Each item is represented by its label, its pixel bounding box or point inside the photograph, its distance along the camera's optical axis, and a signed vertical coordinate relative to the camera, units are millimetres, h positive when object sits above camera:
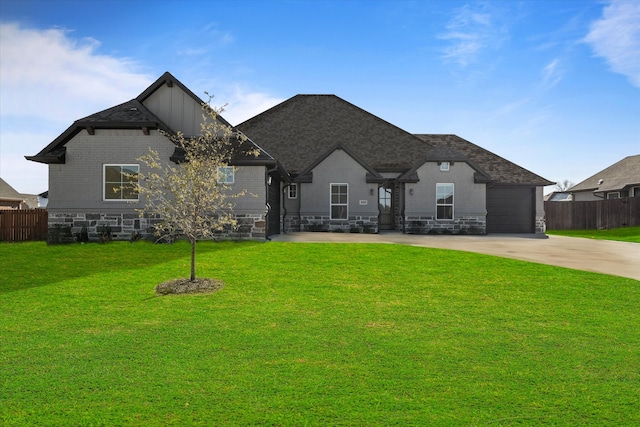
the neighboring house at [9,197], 43062 +2072
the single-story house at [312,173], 17000 +2169
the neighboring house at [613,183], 36269 +3224
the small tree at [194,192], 9867 +608
